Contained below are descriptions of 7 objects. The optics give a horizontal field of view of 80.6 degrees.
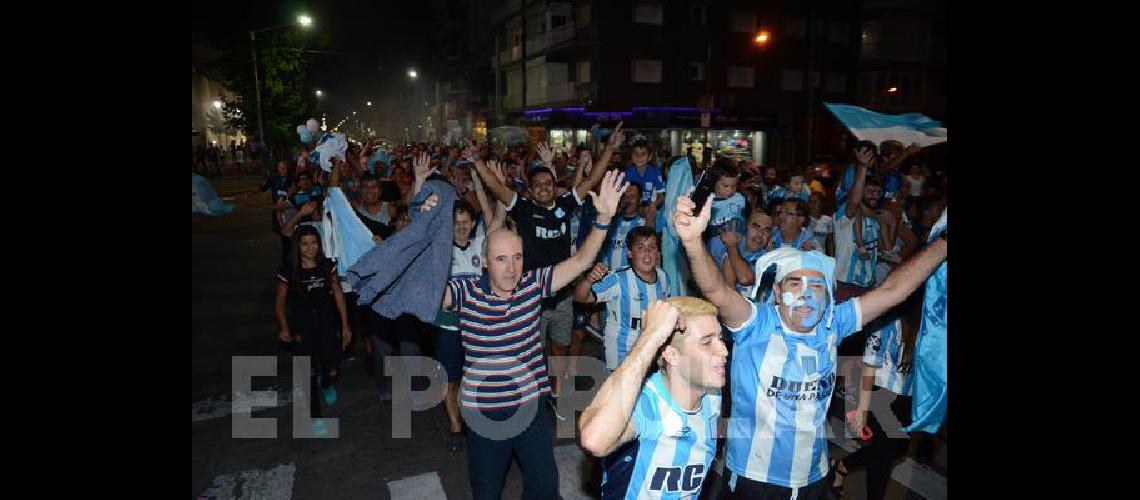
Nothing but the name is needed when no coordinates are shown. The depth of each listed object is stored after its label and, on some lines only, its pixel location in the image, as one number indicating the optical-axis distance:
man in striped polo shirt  3.92
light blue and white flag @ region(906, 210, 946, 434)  3.75
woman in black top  6.11
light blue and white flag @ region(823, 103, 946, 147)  6.97
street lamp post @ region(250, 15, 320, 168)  28.16
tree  32.69
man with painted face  3.35
